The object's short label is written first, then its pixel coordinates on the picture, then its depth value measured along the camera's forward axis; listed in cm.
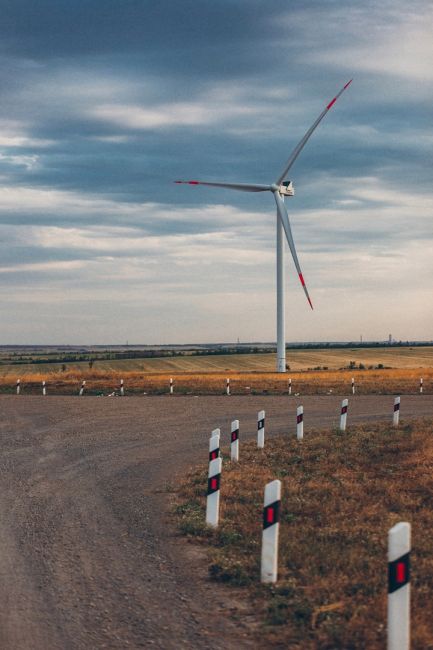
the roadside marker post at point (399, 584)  576
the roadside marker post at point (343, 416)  2119
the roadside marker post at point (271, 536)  788
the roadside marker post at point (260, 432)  1769
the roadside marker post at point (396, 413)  2277
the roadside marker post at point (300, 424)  1937
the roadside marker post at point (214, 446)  1192
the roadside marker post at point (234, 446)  1580
